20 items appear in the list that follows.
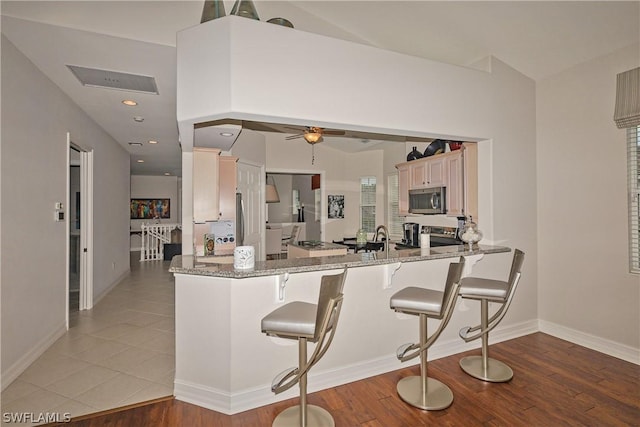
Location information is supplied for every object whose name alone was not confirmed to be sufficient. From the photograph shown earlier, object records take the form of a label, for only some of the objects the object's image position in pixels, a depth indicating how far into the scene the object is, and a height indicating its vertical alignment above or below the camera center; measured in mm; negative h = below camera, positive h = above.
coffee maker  5620 -336
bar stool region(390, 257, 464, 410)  2201 -697
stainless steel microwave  4512 +206
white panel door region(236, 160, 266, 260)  5676 +223
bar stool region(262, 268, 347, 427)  1783 -651
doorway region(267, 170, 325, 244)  10420 +378
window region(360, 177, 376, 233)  7523 +255
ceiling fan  4625 +1154
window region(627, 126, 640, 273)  2979 +144
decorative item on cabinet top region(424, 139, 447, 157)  4707 +972
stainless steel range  4848 -341
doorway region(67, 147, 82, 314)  4992 -353
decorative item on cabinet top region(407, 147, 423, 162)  5314 +968
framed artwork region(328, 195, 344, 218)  7779 +212
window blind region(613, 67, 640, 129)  2889 +1015
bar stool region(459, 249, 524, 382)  2628 -716
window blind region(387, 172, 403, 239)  6684 +119
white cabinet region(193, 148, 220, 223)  4129 +393
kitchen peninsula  2328 -841
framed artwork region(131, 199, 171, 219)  11008 +267
